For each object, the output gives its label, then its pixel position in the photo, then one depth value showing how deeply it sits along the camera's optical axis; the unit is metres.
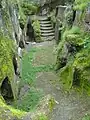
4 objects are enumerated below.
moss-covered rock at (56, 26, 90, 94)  4.68
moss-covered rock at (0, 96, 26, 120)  2.32
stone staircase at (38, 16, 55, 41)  9.42
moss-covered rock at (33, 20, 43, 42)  9.32
